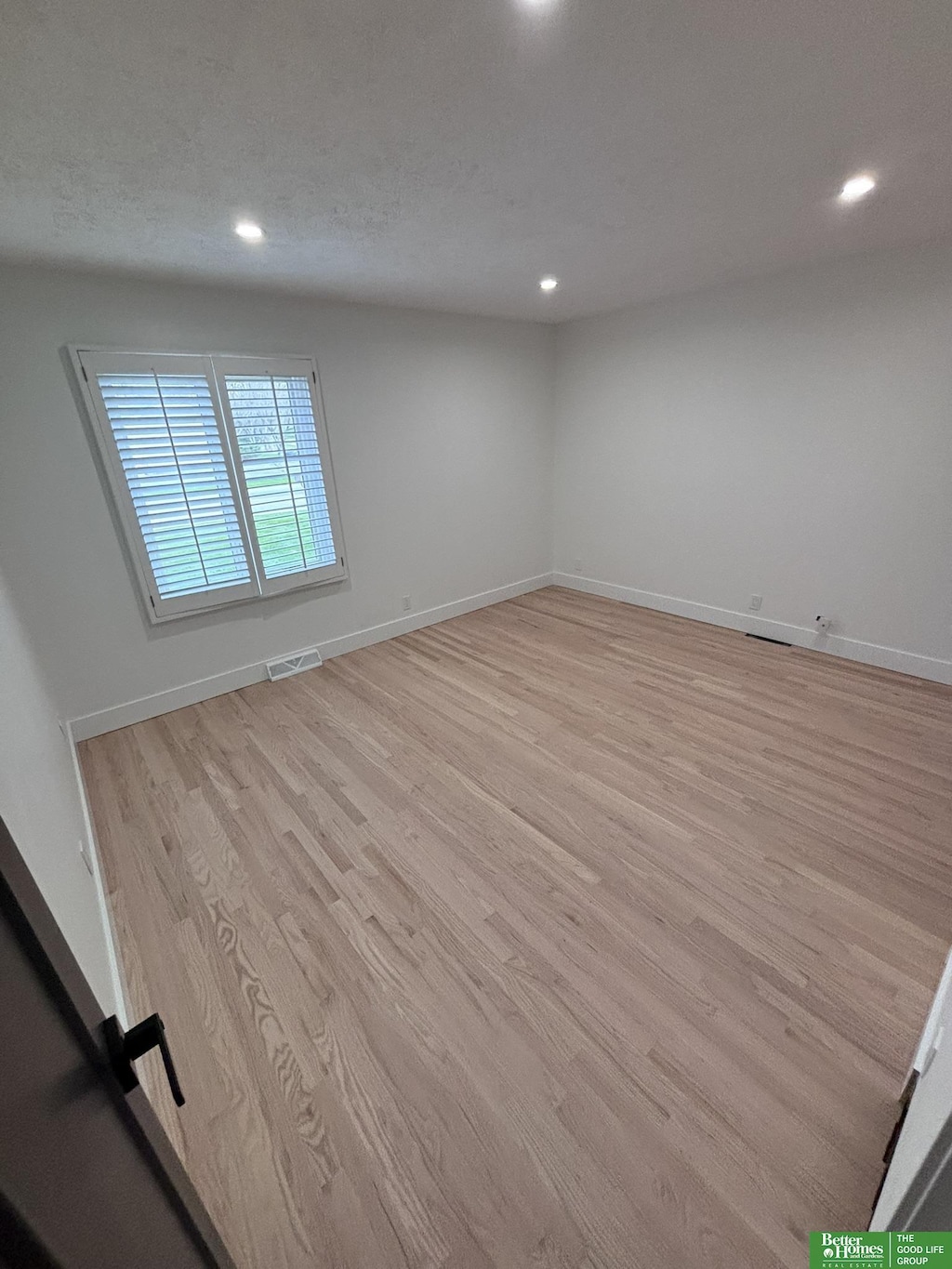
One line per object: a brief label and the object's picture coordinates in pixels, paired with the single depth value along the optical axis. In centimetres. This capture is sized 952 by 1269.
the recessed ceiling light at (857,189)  184
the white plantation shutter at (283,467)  297
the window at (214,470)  263
